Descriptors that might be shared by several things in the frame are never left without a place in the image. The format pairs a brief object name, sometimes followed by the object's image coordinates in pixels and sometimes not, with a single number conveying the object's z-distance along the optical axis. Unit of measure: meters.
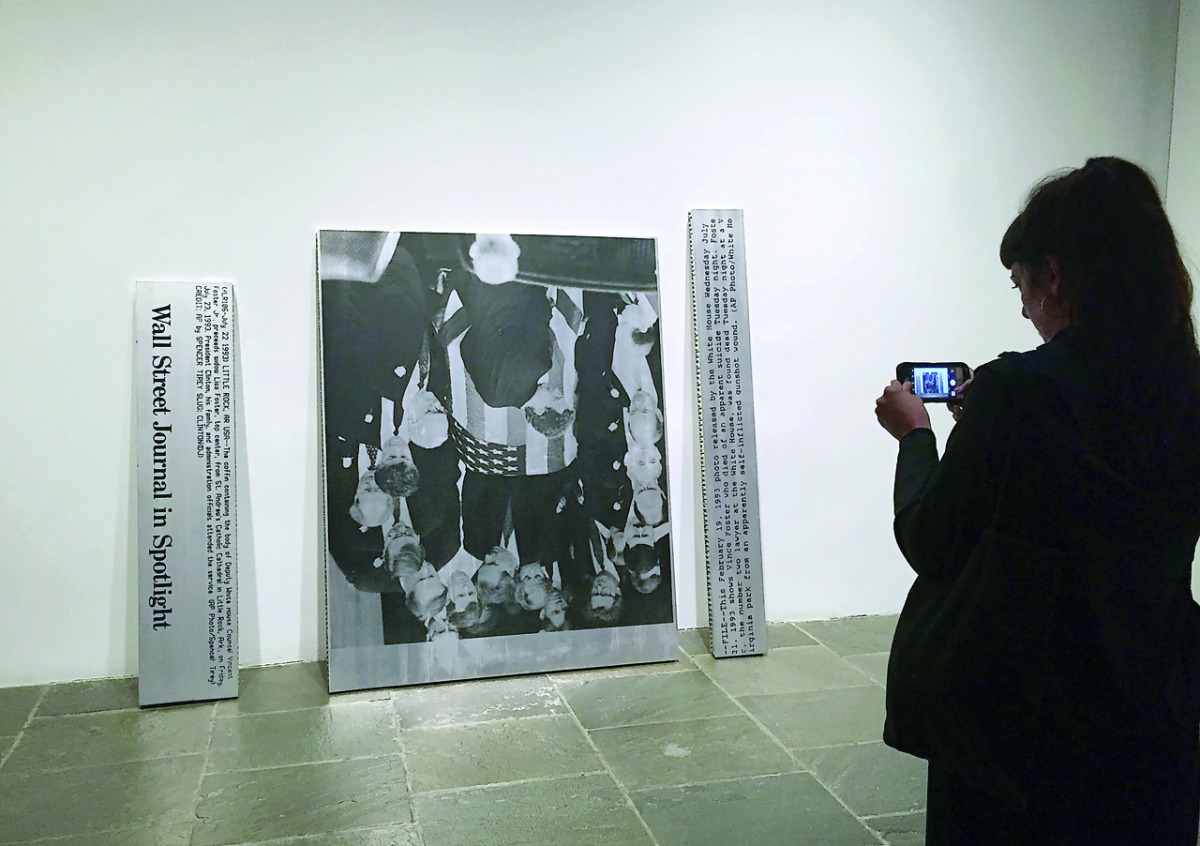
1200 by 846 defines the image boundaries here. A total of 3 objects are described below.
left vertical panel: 3.49
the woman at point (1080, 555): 1.50
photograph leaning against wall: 3.63
